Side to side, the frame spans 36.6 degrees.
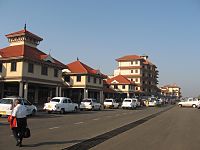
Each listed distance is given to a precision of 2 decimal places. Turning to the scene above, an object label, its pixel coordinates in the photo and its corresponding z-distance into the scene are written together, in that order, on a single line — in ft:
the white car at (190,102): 185.00
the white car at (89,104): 127.24
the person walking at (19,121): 34.53
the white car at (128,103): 152.56
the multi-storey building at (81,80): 169.07
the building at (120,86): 271.20
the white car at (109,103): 156.85
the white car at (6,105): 72.90
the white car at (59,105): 95.40
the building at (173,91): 573.82
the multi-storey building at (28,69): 114.93
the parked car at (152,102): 211.61
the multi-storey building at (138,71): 333.01
